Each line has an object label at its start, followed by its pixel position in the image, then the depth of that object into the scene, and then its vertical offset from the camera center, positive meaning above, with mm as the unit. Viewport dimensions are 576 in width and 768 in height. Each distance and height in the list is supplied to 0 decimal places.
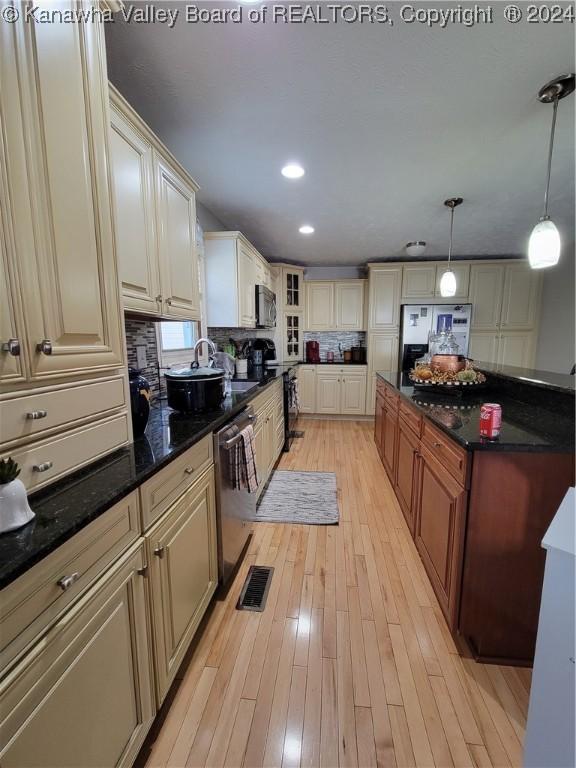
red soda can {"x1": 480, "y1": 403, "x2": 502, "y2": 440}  1271 -325
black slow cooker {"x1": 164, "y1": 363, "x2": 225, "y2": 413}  1594 -238
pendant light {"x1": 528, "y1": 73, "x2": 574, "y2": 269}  1487 +563
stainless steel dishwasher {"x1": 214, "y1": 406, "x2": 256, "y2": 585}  1539 -877
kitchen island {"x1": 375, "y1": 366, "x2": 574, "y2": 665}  1208 -736
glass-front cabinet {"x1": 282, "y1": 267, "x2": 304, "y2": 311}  4816 +861
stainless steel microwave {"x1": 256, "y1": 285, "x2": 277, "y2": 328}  3488 +422
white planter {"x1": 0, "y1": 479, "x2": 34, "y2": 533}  650 -345
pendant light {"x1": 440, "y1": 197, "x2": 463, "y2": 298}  2789 +576
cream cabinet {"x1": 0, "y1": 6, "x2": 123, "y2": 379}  738 +412
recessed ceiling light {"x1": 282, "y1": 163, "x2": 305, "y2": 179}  2176 +1223
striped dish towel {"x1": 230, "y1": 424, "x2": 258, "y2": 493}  1708 -677
